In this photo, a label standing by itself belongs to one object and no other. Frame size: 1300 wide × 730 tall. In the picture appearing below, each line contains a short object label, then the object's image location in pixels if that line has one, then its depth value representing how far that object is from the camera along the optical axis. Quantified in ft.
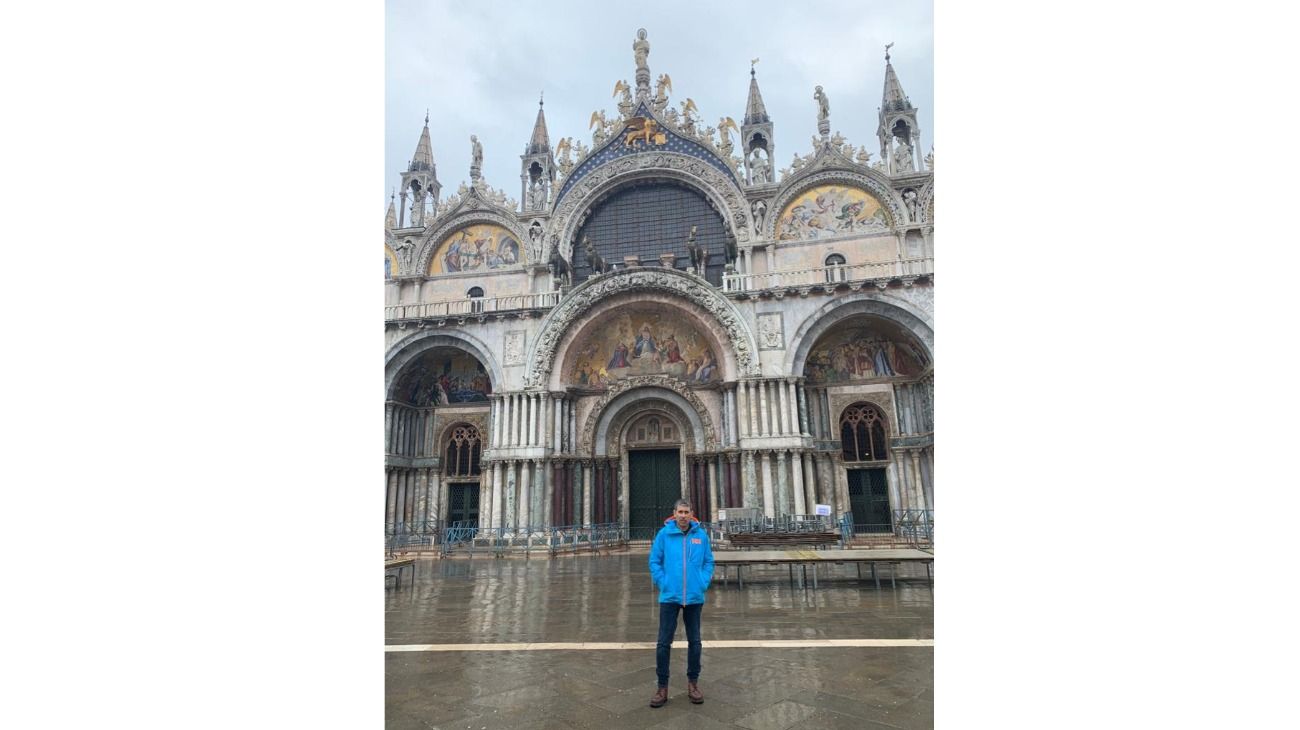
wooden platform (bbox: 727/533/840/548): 40.73
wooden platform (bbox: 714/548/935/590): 26.66
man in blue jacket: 13.15
